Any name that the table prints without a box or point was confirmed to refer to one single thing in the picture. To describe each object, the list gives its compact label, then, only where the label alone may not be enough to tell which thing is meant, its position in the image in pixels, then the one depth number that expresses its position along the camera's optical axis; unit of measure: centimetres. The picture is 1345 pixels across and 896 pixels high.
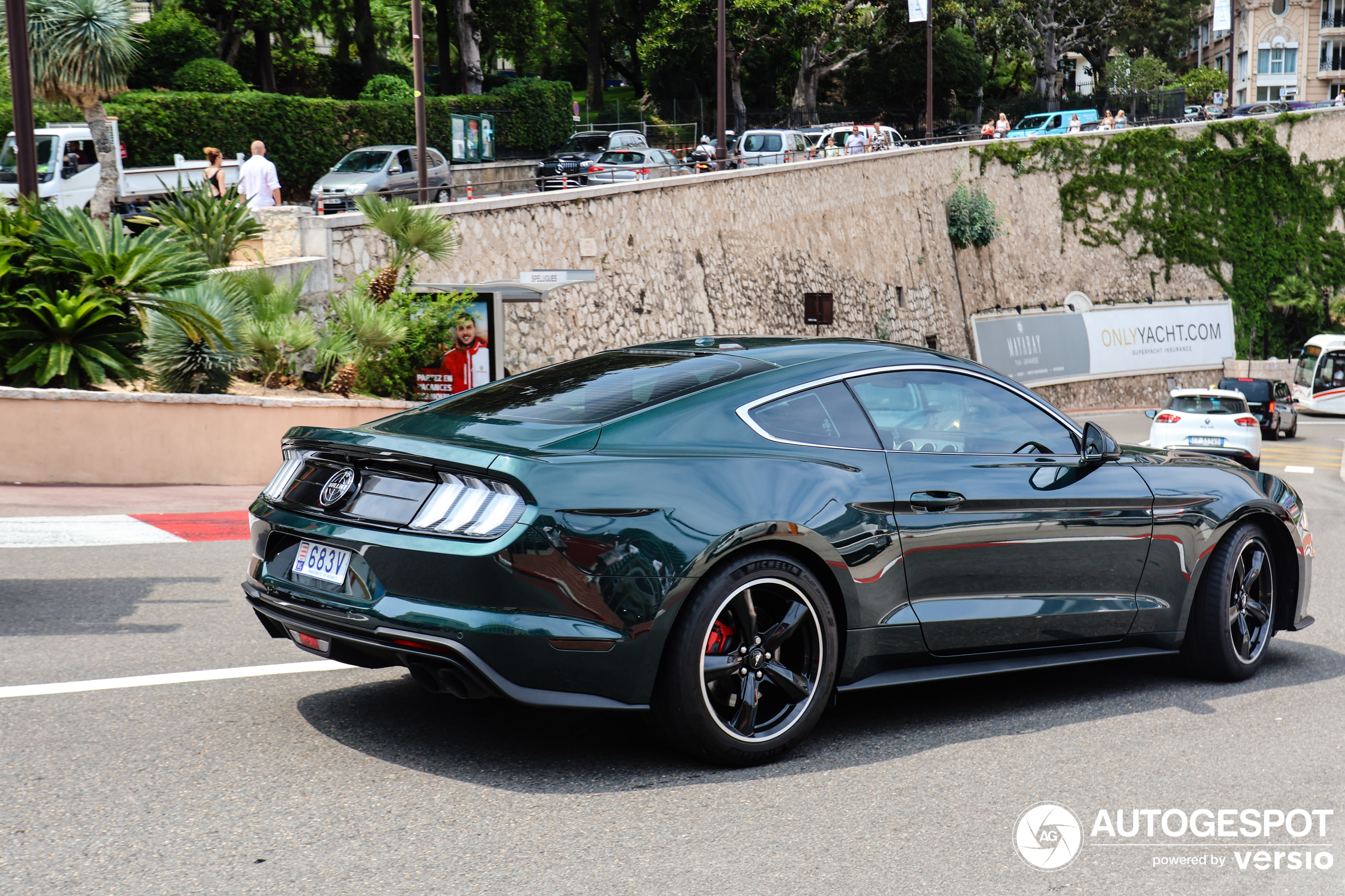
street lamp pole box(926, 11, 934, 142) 4559
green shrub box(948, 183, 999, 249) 4338
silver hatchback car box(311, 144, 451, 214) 2727
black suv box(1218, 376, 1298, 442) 3691
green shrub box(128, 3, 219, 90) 3706
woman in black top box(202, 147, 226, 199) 2002
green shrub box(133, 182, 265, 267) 1614
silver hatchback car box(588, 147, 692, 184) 2869
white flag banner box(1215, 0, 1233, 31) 5691
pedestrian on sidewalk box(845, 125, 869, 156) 3891
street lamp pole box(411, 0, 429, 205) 2380
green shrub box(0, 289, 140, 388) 1130
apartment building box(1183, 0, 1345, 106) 9781
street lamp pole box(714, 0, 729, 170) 3200
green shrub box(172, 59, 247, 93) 3578
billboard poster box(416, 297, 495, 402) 1557
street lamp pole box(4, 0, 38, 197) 1330
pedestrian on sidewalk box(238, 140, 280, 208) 2016
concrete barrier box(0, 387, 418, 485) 1102
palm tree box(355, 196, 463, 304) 1655
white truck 2517
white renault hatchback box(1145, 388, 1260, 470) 2277
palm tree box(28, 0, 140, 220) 2475
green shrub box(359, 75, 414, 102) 4038
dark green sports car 409
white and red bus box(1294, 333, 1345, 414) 4559
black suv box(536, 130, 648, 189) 3434
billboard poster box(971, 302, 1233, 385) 4397
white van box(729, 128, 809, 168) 3731
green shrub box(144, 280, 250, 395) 1254
